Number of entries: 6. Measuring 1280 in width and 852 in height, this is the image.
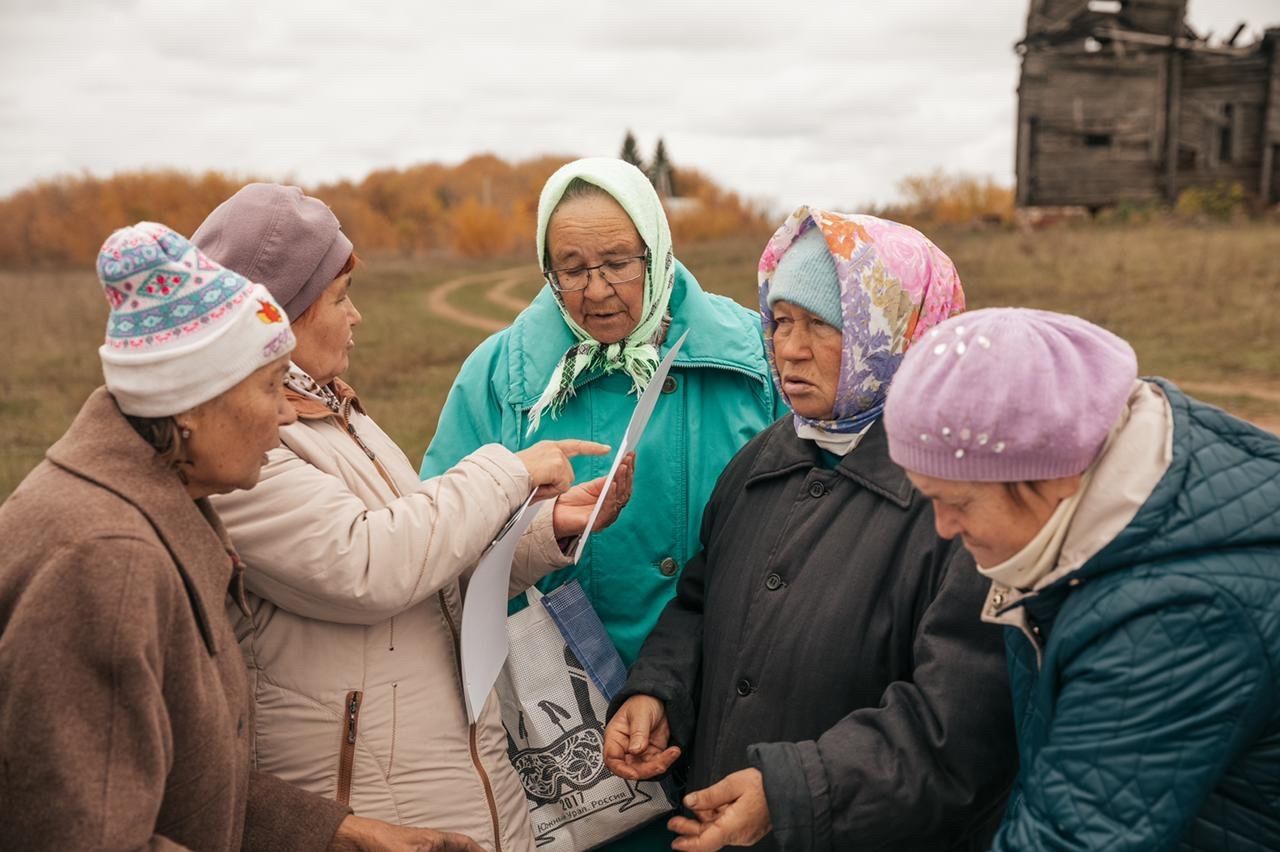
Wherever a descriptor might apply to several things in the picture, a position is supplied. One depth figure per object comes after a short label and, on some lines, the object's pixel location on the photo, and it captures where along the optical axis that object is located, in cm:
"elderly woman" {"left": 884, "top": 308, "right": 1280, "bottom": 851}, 152
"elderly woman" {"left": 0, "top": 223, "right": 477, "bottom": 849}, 160
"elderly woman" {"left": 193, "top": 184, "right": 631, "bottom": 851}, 213
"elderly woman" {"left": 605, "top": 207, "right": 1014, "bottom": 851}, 199
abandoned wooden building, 2331
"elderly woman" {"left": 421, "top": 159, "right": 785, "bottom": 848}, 289
